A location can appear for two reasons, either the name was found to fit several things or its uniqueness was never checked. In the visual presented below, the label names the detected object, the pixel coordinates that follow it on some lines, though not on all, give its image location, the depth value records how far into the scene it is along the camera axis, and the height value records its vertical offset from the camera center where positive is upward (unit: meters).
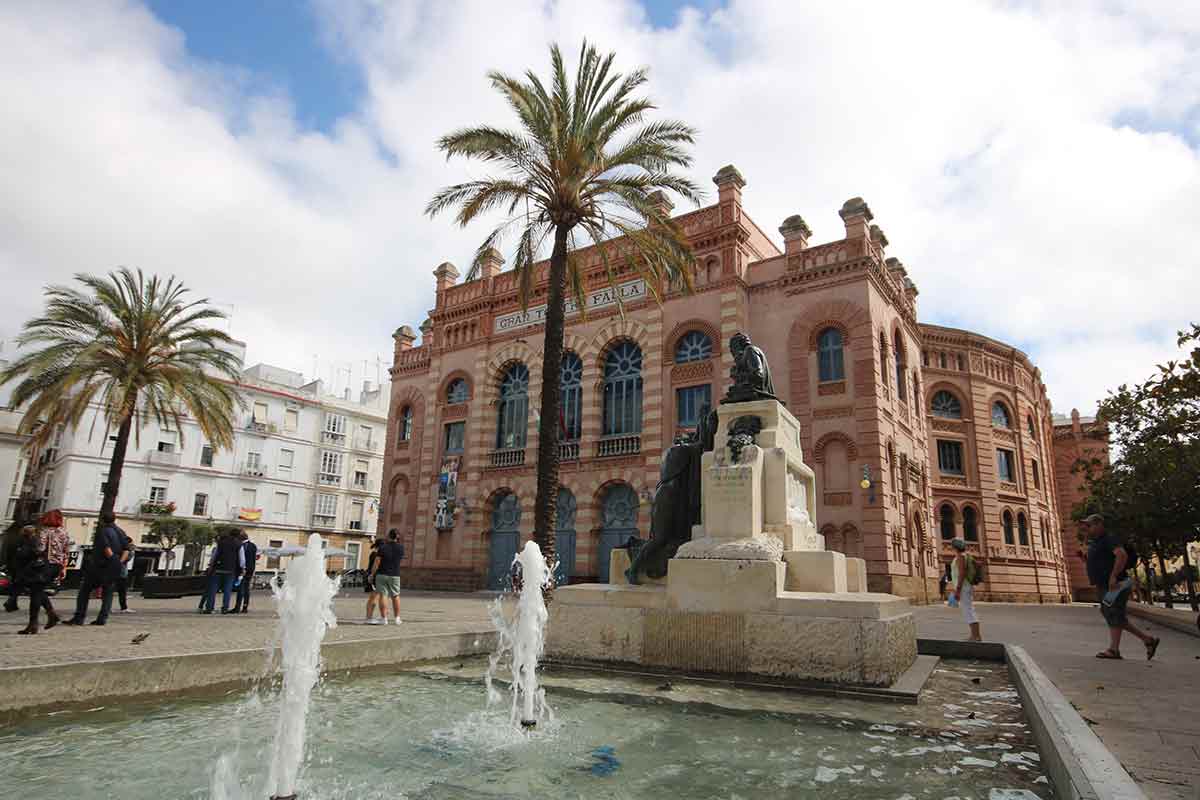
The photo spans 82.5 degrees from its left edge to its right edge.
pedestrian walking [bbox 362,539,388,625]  11.06 -0.46
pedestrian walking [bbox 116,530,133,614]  10.79 -0.57
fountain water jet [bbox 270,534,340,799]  3.24 -0.48
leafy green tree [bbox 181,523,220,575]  34.91 +0.62
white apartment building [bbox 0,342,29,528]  38.78 +4.77
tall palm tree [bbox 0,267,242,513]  16.14 +4.54
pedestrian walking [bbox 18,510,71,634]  8.35 -0.33
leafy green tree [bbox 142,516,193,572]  34.09 +0.89
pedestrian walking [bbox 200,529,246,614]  12.63 -0.25
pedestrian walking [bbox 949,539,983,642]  9.54 -0.05
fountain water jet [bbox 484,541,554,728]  5.06 -0.67
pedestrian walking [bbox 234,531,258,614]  13.22 -0.34
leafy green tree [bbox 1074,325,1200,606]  11.69 +2.39
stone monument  5.92 -0.23
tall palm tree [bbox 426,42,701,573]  14.06 +8.27
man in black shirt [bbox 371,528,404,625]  10.96 -0.21
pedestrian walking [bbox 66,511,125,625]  9.85 -0.33
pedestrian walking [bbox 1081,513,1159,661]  7.68 +0.02
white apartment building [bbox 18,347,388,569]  36.47 +4.65
